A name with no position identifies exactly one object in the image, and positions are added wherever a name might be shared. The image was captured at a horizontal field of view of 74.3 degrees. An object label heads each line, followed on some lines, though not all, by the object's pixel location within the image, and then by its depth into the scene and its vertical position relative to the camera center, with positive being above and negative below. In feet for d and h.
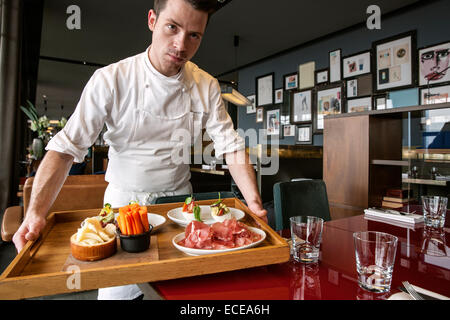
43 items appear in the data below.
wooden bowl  2.27 -0.67
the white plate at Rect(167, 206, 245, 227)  3.27 -0.59
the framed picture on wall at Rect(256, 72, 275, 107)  18.96 +5.06
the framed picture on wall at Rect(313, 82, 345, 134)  14.65 +3.30
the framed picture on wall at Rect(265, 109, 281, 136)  18.53 +2.81
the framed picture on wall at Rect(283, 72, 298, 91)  17.27 +5.09
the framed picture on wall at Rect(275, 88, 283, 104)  18.22 +4.41
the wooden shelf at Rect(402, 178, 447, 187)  6.21 -0.30
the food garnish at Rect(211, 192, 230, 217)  3.35 -0.51
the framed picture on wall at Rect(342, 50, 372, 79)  13.48 +4.85
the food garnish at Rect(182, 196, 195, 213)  3.47 -0.48
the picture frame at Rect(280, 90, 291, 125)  17.57 +3.48
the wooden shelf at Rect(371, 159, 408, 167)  6.74 +0.14
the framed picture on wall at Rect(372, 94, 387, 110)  12.85 +2.91
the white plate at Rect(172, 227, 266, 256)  2.29 -0.66
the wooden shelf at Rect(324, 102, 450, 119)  6.01 +1.31
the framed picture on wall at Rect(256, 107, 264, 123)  19.81 +3.51
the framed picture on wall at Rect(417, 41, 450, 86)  10.92 +3.95
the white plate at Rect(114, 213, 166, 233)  3.11 -0.60
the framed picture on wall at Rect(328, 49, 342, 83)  14.73 +5.18
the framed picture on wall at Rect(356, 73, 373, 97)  13.30 +3.75
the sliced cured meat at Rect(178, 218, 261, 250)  2.44 -0.60
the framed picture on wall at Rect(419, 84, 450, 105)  10.92 +2.82
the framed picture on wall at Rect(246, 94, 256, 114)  20.57 +4.22
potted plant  12.60 +1.58
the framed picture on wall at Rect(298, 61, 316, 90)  16.19 +5.12
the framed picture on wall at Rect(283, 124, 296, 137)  17.42 +2.17
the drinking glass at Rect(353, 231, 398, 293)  2.25 -0.74
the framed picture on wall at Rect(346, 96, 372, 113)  13.39 +2.96
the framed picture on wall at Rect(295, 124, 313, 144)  16.30 +1.86
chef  3.76 +0.69
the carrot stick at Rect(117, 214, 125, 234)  2.53 -0.51
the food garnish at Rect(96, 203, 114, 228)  2.88 -0.52
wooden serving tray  1.84 -0.73
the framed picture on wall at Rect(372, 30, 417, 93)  11.91 +4.44
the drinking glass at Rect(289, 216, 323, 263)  2.83 -0.67
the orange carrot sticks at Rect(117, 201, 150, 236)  2.50 -0.48
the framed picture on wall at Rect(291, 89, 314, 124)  16.28 +3.42
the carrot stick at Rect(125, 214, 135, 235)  2.48 -0.52
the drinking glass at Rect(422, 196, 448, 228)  3.96 -0.57
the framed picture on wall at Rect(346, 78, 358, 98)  13.88 +3.77
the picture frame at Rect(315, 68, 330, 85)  15.37 +4.79
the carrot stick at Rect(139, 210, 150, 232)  2.61 -0.48
